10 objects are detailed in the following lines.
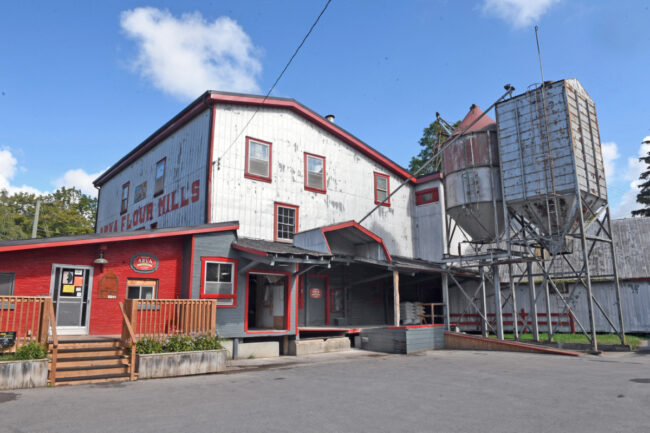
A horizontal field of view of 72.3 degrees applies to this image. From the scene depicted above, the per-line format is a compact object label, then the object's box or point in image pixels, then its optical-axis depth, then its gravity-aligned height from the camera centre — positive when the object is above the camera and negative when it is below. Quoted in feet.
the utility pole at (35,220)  107.74 +19.50
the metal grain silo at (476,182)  63.36 +16.32
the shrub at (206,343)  39.11 -3.86
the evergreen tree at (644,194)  140.87 +31.72
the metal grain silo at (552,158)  55.98 +17.62
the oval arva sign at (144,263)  46.88 +3.81
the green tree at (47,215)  149.38 +28.39
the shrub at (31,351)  30.81 -3.55
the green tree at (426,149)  144.77 +47.64
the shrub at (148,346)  36.01 -3.78
